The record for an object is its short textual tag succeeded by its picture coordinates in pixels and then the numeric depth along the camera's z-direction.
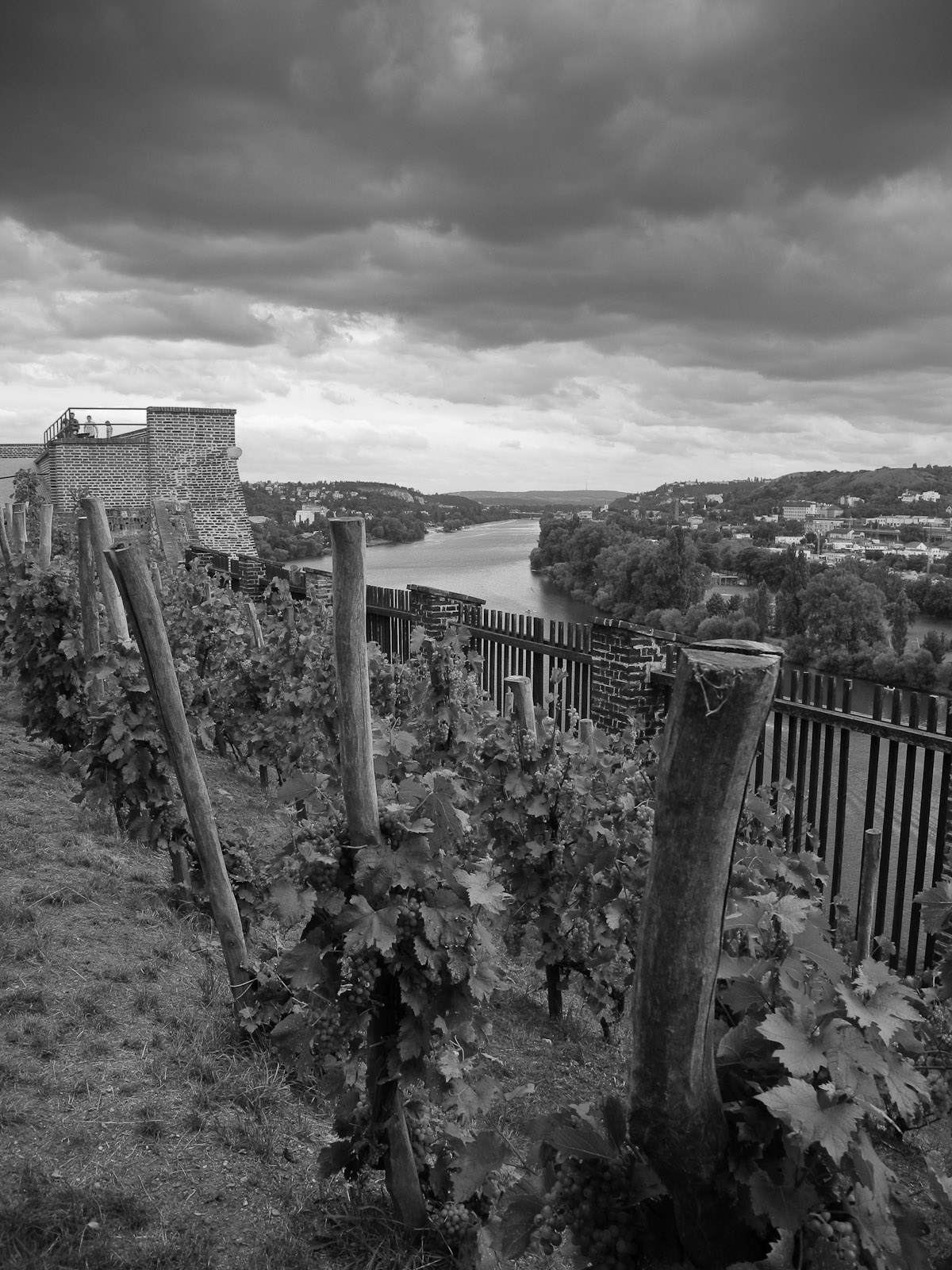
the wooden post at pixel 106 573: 6.14
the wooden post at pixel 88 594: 6.61
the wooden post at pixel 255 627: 9.73
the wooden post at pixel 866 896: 4.82
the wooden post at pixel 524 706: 4.95
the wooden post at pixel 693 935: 1.37
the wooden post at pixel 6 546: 10.77
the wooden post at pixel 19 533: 14.89
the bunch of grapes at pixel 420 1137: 2.93
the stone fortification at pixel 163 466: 25.91
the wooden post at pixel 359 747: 2.58
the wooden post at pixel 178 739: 3.97
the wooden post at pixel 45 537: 8.76
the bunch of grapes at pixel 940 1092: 2.91
